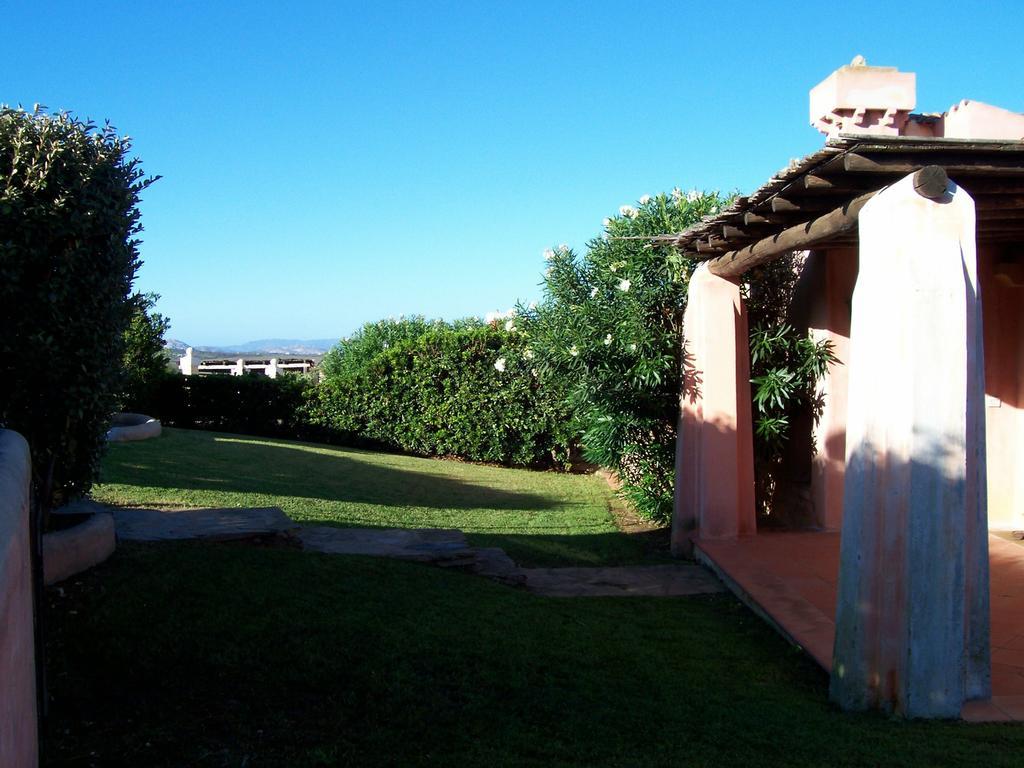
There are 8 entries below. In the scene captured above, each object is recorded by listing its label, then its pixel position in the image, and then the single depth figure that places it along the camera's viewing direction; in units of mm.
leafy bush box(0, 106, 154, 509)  4352
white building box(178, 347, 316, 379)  26591
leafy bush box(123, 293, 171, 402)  17516
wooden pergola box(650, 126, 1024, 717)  4355
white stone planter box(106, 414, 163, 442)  13734
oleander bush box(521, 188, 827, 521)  9242
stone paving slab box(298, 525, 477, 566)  7348
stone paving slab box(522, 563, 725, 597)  7570
